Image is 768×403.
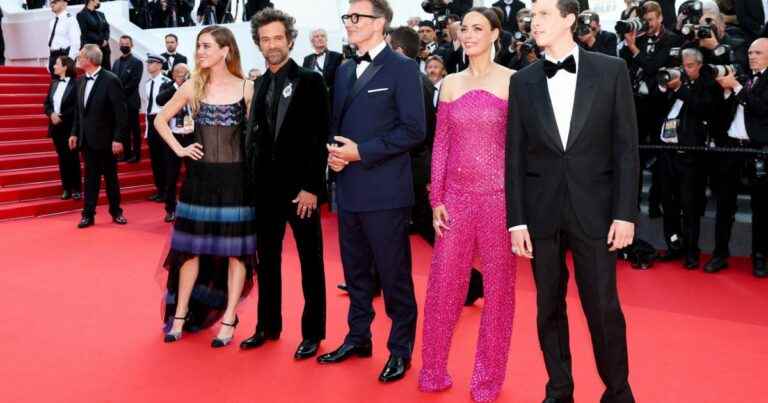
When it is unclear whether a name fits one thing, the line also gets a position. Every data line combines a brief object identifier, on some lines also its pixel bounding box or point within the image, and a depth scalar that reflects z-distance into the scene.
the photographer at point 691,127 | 5.88
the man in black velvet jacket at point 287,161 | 3.72
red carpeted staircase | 9.02
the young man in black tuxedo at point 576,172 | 2.77
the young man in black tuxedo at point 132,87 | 10.74
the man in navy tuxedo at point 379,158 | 3.38
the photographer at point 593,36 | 6.53
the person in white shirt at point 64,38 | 11.80
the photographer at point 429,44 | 8.34
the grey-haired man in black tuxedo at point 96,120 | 8.04
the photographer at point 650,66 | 6.41
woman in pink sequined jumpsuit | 3.13
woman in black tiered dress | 4.00
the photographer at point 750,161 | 5.57
